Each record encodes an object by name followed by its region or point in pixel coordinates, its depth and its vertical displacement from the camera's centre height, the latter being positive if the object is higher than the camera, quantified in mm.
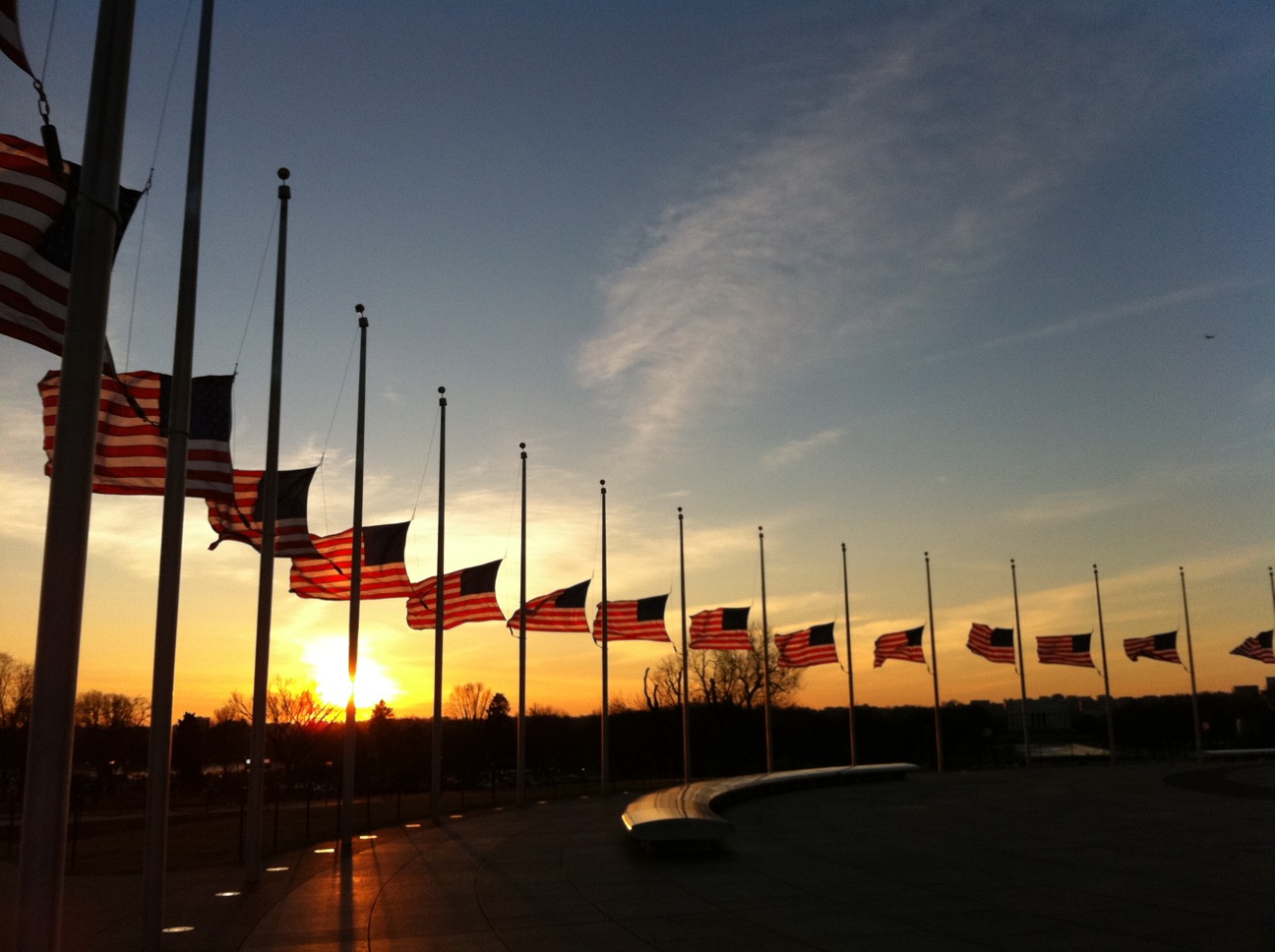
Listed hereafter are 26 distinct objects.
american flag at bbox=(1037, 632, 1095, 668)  53969 +2024
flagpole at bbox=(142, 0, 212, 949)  13078 +1428
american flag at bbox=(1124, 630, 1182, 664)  54656 +2074
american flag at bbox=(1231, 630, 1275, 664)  55162 +1877
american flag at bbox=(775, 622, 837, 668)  44500 +1979
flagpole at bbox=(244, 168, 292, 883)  18297 +995
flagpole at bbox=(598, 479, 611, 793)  37953 -1892
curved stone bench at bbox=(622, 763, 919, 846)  19984 -2414
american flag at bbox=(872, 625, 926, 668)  47750 +2045
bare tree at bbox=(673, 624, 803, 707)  88812 +1549
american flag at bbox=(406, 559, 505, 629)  30609 +2901
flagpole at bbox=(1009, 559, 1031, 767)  57569 -2051
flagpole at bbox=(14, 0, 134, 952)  7977 +1525
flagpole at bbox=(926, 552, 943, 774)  54188 -2022
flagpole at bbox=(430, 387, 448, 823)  28328 +481
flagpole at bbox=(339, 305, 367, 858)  22625 +1432
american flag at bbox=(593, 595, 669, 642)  37969 +2805
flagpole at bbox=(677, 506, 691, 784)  40719 -1859
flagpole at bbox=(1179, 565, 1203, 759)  62625 -1032
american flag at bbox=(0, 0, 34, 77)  7969 +4922
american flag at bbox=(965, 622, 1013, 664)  51656 +2349
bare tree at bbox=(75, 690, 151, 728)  122750 +178
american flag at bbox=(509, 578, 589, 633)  35406 +2954
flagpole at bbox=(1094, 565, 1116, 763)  60206 +454
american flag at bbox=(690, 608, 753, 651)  41312 +2562
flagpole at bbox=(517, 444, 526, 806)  34062 +1059
